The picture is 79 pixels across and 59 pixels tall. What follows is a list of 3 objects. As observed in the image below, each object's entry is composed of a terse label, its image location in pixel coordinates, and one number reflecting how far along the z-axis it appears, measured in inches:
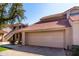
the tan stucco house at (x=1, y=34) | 297.8
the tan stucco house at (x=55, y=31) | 182.3
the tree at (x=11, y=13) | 195.8
